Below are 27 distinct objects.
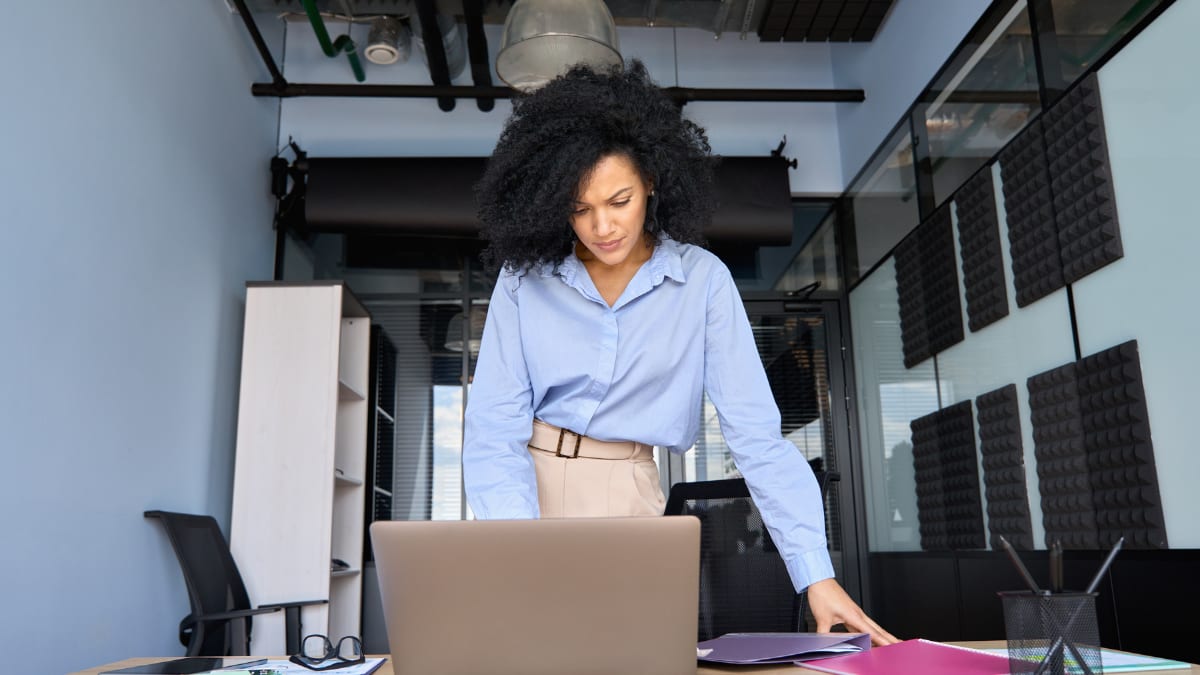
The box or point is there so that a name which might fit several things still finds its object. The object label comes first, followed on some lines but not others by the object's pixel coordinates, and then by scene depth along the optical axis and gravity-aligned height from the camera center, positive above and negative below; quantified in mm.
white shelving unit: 3918 +329
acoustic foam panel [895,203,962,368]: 4023 +1007
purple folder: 1114 -158
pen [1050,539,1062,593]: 775 -44
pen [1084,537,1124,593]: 830 -51
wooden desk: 1052 -167
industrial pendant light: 3223 +1645
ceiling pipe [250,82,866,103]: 4988 +2290
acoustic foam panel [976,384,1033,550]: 3352 +176
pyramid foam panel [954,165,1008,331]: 3582 +1022
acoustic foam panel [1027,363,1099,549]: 2904 +176
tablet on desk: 1273 -188
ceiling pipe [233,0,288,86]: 4488 +2398
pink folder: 995 -157
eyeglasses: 1253 -178
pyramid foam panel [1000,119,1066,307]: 3154 +1021
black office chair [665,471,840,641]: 2021 -119
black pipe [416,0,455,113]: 4473 +2401
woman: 1509 +309
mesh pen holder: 833 -104
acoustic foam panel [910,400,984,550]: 3801 +159
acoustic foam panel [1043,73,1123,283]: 2805 +1015
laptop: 845 -61
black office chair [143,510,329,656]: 3129 -236
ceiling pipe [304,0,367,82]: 4481 +2452
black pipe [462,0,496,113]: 4520 +2420
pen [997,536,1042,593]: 820 -47
